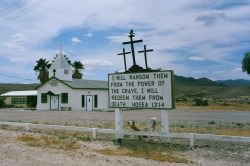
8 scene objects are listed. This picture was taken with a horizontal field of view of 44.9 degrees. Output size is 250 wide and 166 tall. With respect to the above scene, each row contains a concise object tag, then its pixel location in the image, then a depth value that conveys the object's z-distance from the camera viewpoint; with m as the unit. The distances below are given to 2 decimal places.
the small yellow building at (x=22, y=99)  56.69
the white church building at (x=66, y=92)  43.53
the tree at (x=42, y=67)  60.59
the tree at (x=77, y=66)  66.62
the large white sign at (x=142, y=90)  11.98
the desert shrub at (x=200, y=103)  52.01
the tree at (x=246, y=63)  68.81
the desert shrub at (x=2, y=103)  54.72
